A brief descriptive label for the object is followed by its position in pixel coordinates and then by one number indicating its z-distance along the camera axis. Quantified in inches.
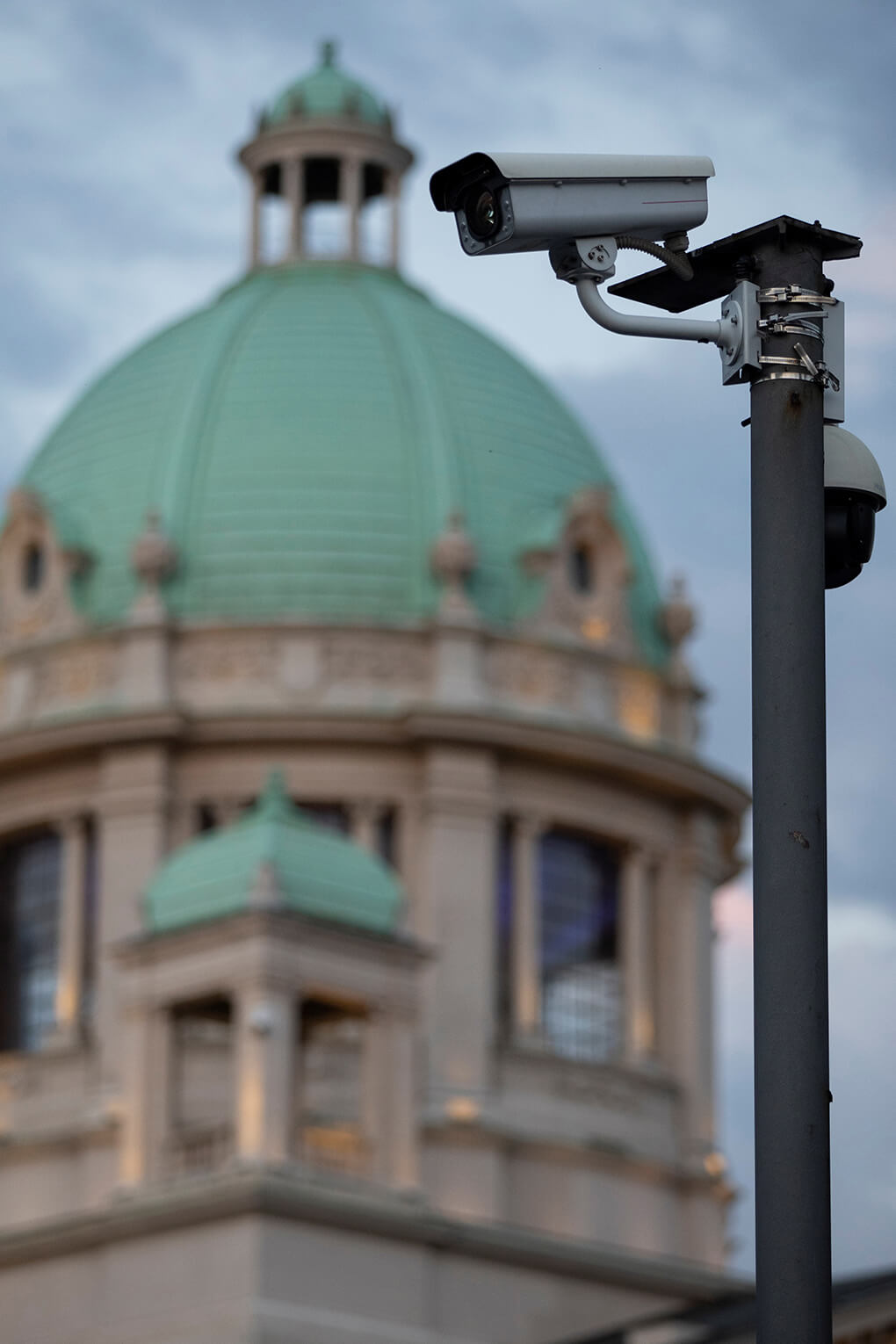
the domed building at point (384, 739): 2482.8
